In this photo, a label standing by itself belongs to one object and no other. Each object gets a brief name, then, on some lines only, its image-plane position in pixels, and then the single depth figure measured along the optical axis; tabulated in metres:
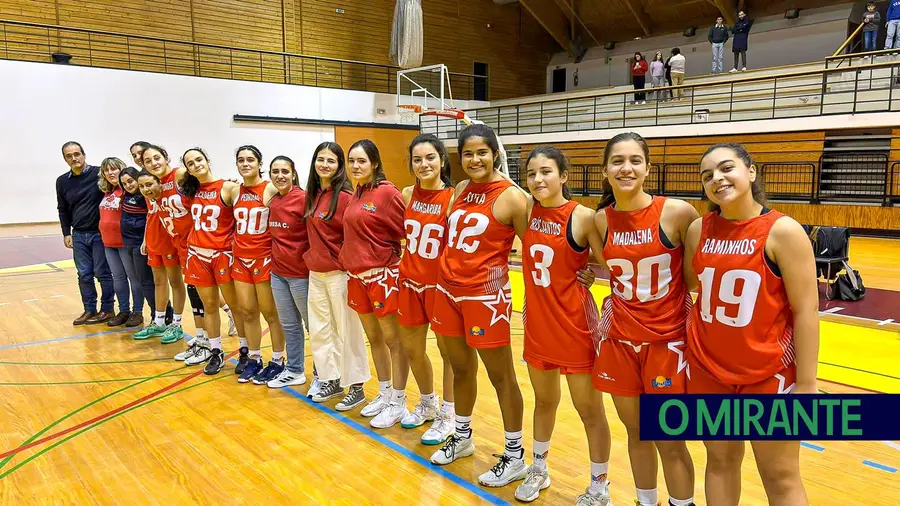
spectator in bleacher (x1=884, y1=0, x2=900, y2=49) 13.39
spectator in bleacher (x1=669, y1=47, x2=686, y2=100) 17.22
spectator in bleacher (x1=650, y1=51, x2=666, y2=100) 18.91
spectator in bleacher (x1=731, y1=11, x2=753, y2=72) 17.45
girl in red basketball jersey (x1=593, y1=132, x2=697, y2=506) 2.28
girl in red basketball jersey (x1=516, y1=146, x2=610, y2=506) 2.61
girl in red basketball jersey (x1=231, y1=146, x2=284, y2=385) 4.42
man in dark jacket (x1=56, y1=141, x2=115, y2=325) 6.41
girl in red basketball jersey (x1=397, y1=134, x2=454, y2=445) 3.27
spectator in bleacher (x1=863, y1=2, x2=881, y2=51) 13.76
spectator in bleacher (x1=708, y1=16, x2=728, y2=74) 18.25
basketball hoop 18.85
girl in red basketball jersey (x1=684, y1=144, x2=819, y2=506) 1.95
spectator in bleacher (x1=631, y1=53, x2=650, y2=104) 18.39
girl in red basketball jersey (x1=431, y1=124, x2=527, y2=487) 2.95
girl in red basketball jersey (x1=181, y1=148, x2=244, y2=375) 4.63
